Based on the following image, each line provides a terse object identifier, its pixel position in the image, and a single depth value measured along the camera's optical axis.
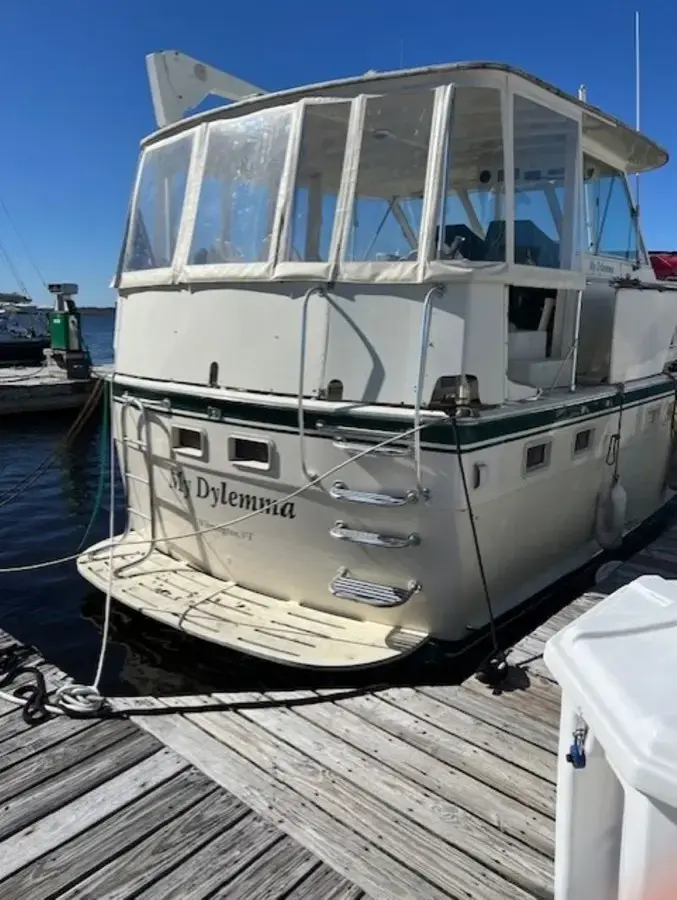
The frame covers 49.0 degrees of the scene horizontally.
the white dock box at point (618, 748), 1.38
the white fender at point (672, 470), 8.91
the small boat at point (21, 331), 30.95
